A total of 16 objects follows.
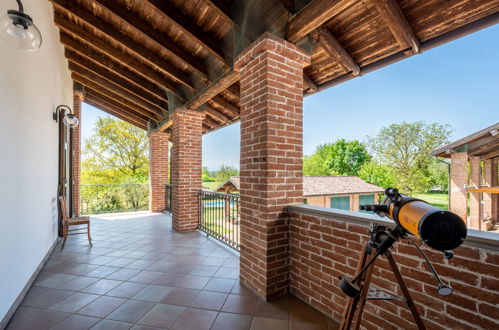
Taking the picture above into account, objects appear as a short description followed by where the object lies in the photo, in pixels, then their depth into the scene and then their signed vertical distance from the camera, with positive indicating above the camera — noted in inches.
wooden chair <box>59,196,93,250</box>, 143.3 -35.3
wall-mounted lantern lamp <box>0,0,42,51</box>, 55.2 +34.2
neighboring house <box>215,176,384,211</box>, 534.9 -65.7
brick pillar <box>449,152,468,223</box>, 271.0 -20.1
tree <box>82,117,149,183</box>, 517.7 +30.2
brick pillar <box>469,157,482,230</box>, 297.1 -25.7
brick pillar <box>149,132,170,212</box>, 278.5 -3.8
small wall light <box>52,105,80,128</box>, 157.0 +34.1
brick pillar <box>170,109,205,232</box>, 182.2 +0.7
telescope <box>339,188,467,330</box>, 31.1 -9.9
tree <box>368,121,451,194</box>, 777.6 +59.0
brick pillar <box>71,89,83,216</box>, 238.8 +20.9
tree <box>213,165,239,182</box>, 1077.8 -30.4
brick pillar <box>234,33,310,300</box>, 85.8 +4.8
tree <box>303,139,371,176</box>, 1252.5 +36.2
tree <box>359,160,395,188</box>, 879.7 -37.8
